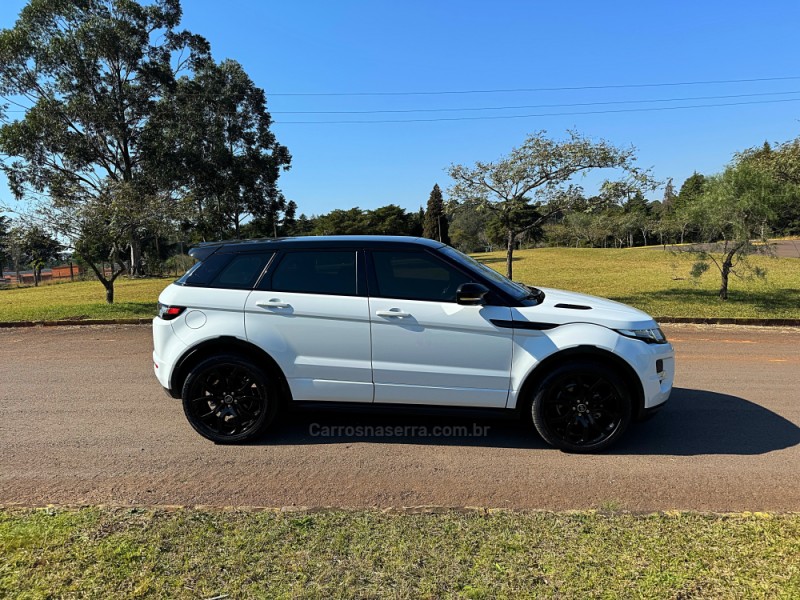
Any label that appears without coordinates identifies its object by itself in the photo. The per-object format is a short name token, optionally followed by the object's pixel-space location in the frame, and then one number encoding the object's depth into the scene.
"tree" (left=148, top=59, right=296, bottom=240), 31.77
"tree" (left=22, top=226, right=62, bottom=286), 13.52
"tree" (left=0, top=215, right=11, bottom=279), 13.57
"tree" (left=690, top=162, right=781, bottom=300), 11.86
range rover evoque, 3.90
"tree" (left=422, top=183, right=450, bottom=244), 61.98
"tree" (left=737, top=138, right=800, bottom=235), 12.32
